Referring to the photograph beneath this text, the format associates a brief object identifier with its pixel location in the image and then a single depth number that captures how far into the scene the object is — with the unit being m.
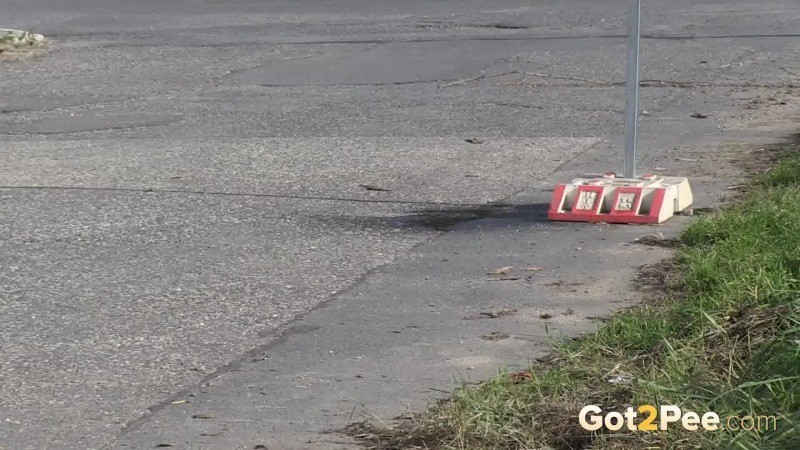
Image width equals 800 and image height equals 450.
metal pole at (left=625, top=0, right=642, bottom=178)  15.14
